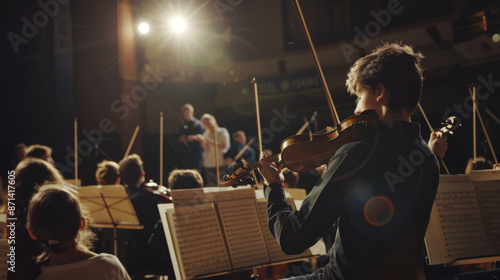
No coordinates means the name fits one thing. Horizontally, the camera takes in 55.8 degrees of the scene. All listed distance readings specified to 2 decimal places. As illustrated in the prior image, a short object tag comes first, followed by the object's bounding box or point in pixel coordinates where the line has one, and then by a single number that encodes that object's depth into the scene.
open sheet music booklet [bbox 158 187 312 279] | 2.25
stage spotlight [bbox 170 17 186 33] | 11.52
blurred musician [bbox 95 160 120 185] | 4.75
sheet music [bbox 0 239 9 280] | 1.80
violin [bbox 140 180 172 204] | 3.51
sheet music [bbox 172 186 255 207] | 2.33
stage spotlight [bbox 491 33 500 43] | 5.94
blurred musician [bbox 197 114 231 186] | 7.78
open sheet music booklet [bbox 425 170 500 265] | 2.36
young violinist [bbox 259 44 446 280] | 1.53
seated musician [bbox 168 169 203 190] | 3.71
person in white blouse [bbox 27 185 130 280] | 1.82
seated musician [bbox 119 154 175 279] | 3.81
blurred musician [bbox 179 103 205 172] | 8.02
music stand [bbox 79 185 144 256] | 3.63
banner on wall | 10.68
